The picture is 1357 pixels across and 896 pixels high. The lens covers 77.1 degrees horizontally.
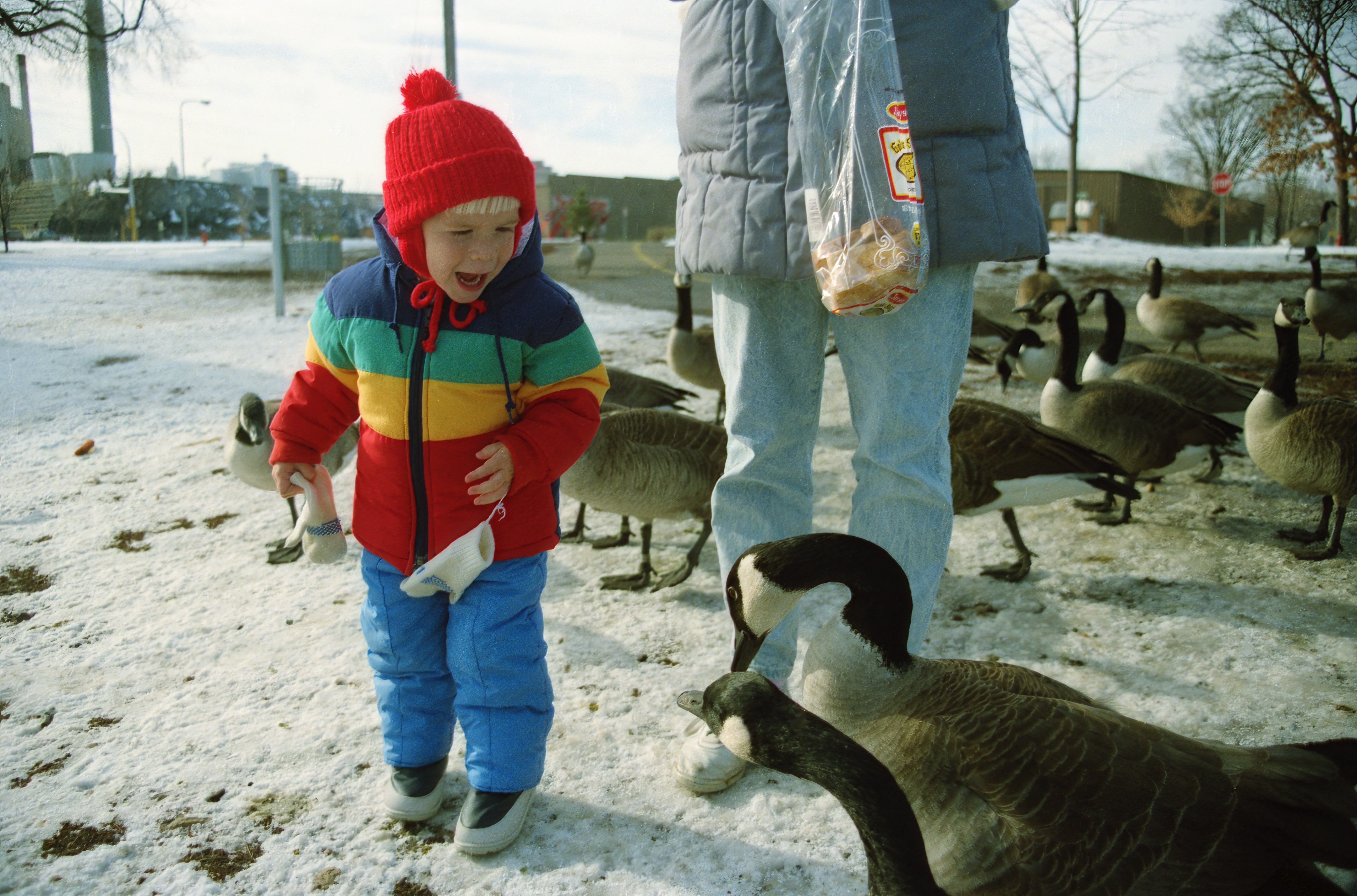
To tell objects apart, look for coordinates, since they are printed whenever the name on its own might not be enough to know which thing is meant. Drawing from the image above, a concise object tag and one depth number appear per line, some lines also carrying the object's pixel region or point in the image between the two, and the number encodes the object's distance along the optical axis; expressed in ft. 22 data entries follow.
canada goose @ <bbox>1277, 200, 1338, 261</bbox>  41.32
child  6.26
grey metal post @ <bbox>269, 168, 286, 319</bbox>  28.66
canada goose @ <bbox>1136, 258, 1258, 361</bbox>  26.71
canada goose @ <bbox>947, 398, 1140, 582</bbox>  11.82
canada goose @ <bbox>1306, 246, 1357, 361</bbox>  27.25
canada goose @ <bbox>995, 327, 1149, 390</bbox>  19.83
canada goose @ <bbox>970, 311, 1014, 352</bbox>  25.96
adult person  6.47
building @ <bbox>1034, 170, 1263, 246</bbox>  121.29
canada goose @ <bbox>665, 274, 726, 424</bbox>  21.63
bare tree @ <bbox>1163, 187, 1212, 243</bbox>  116.06
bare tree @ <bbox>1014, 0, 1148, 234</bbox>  78.48
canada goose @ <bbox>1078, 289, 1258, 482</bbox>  16.66
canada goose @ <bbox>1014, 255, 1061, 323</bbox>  32.37
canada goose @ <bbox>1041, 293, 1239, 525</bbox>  14.16
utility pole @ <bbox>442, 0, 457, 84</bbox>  25.94
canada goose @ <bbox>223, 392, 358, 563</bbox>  13.28
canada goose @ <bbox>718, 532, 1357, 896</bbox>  4.96
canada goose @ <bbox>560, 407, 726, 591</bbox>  11.71
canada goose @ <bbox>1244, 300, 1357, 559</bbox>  12.17
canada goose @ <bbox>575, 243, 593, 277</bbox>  53.06
